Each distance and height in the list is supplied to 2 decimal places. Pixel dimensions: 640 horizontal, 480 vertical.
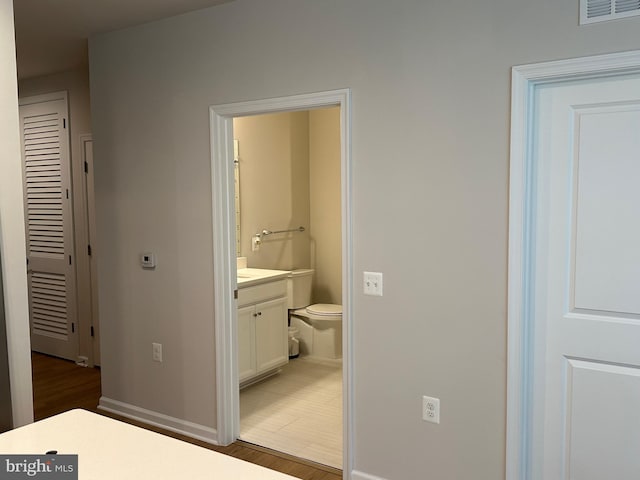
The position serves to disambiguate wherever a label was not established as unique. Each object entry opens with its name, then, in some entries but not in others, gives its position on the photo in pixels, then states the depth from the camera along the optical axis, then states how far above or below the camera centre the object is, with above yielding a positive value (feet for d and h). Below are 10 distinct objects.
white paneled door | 7.15 -1.00
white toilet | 15.96 -3.25
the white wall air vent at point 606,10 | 6.68 +2.43
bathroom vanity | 13.14 -2.81
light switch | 8.88 -1.20
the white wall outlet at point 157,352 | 11.78 -3.00
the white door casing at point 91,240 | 15.83 -0.82
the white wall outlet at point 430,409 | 8.44 -3.07
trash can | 16.43 -3.98
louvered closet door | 16.46 -0.40
